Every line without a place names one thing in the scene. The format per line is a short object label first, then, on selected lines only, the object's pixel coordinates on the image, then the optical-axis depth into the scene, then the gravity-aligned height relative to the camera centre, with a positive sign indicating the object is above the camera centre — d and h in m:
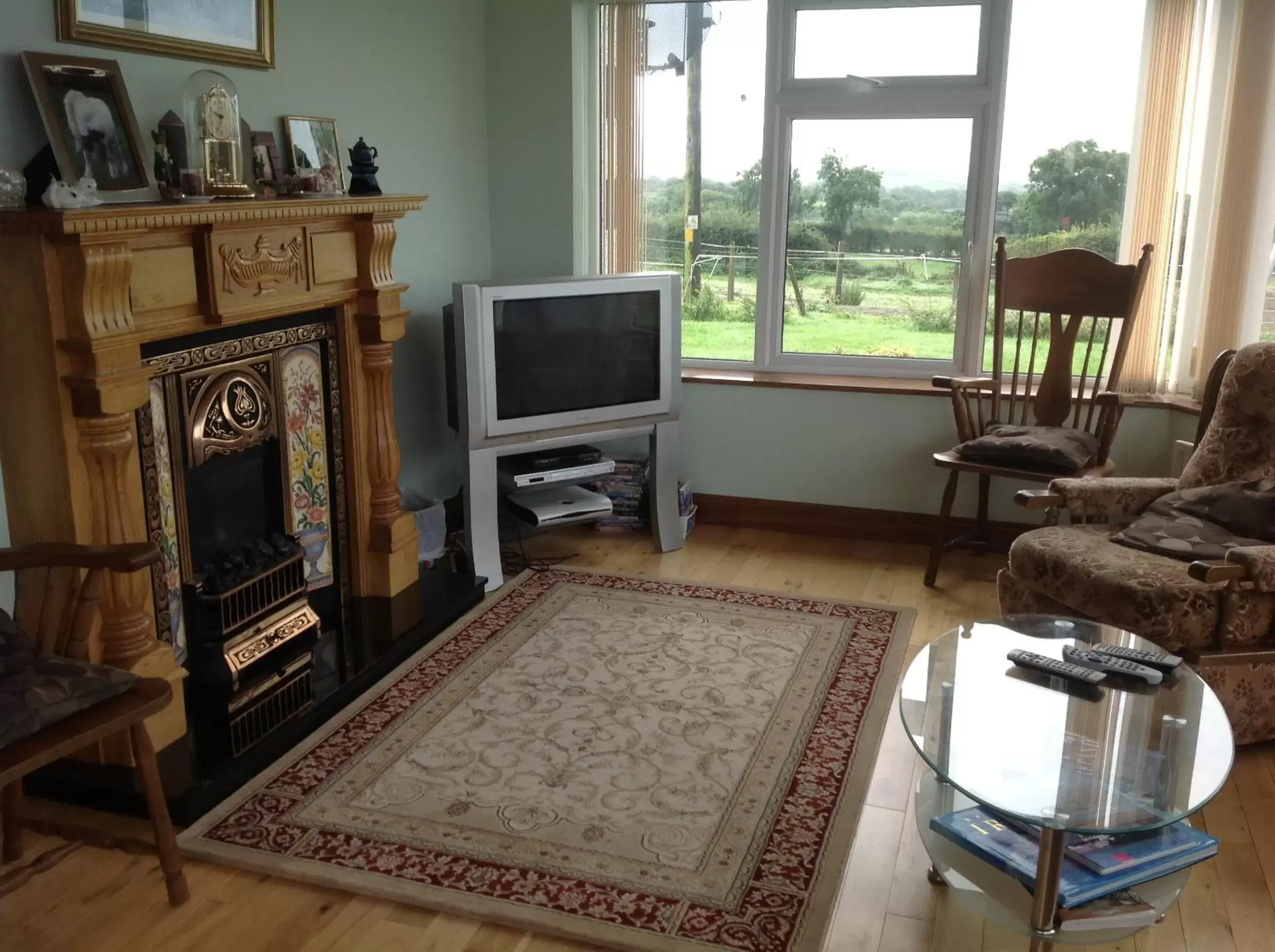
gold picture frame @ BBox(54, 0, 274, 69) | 2.57 +0.44
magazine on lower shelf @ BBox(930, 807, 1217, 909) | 1.98 -1.14
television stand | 3.89 -0.95
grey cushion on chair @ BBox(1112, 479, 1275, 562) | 3.04 -0.82
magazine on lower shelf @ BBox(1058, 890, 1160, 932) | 1.96 -1.18
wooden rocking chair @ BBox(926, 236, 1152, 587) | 3.97 -0.50
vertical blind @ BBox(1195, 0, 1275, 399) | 3.81 +0.13
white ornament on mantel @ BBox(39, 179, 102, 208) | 2.34 +0.05
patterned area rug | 2.28 -1.30
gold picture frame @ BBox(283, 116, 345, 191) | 3.38 +0.23
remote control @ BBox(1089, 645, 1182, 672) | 2.34 -0.89
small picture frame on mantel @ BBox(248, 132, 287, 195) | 3.23 +0.16
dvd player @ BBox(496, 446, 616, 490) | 4.14 -0.90
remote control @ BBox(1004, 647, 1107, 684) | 2.29 -0.90
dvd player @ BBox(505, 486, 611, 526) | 4.13 -1.03
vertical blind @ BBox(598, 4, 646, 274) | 4.55 +0.34
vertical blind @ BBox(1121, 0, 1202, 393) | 4.00 +0.18
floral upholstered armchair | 2.80 -0.89
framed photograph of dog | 2.49 +0.21
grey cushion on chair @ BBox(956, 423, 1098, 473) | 3.75 -0.75
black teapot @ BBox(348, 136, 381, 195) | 3.43 +0.15
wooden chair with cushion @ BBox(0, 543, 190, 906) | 2.02 -0.89
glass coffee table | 1.91 -0.94
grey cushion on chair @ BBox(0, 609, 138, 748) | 2.00 -0.84
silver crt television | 3.81 -0.47
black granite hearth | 2.54 -1.23
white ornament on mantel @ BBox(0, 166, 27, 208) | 2.36 +0.06
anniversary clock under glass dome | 2.87 +0.22
